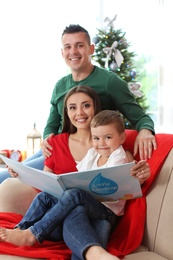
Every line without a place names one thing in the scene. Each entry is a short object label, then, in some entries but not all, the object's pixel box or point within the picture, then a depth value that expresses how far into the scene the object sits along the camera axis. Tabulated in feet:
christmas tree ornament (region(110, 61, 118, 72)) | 14.57
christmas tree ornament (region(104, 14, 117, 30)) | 15.17
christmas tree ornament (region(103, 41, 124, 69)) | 14.57
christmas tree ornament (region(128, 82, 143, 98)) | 14.82
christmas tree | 14.64
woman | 7.44
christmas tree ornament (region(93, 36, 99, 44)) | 14.96
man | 7.89
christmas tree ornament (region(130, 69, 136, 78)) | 14.95
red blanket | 5.85
